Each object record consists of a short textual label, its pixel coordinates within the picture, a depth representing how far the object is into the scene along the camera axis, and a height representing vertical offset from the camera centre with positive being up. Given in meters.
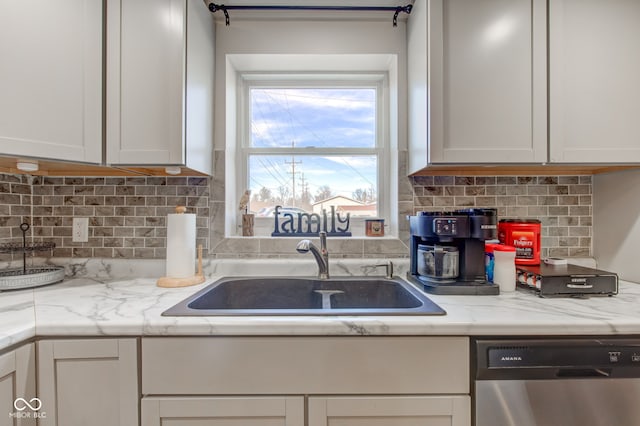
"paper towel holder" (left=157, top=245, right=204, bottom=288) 1.26 -0.30
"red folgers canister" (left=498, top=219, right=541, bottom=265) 1.33 -0.11
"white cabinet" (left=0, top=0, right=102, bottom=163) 0.99 +0.50
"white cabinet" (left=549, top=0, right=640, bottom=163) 1.22 +0.54
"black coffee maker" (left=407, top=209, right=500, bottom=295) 1.15 -0.15
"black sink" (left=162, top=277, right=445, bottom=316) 1.35 -0.38
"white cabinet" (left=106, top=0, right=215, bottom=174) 1.18 +0.55
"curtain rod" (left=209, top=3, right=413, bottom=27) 1.47 +1.07
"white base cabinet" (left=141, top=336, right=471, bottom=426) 0.85 -0.49
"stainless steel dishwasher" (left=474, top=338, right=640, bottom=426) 0.85 -0.50
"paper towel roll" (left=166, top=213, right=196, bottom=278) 1.29 -0.13
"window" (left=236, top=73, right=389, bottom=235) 1.76 +0.43
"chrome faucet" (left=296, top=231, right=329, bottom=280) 1.39 -0.21
